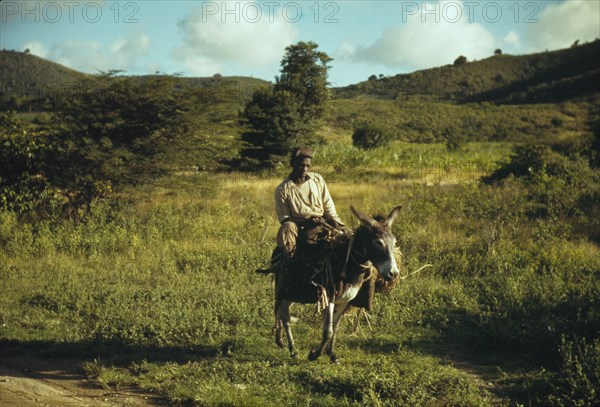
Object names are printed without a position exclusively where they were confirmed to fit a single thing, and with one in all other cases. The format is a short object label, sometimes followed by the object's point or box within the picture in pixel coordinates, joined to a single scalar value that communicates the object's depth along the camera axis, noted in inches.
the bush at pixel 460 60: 3672.7
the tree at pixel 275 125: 1175.0
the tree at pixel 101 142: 600.7
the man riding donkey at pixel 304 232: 260.5
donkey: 230.7
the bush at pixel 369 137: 1659.7
